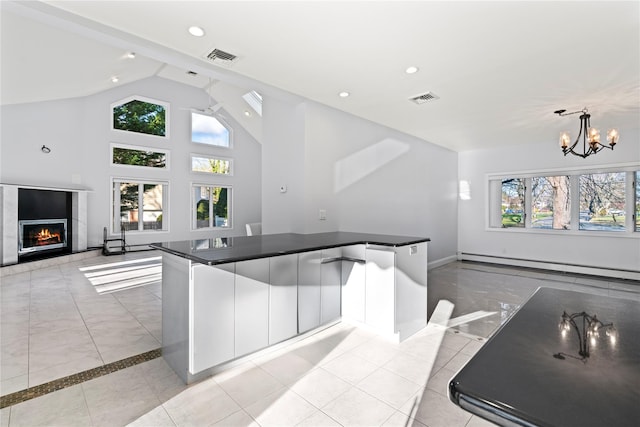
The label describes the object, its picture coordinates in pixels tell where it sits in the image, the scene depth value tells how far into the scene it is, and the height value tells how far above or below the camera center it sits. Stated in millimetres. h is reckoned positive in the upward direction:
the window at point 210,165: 8891 +1481
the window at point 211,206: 9039 +193
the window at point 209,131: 8875 +2524
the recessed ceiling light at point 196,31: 2273 +1415
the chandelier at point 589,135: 3711 +990
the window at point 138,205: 7754 +192
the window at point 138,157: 7586 +1489
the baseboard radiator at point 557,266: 5336 -1106
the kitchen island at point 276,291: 2092 -680
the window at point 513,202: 6586 +218
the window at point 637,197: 5316 +259
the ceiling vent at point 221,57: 2639 +1426
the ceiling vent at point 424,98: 3609 +1427
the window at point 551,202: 6039 +197
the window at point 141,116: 7625 +2586
